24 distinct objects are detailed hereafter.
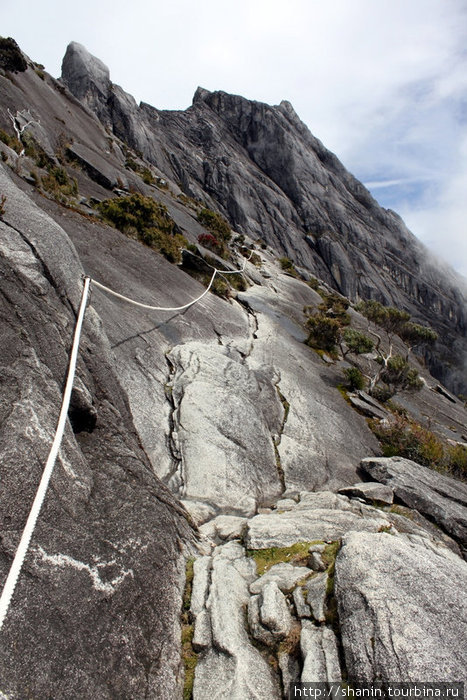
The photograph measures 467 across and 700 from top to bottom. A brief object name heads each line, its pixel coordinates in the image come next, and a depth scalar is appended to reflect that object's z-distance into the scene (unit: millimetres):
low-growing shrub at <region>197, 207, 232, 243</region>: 49053
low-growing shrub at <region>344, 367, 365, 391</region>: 21062
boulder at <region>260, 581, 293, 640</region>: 5105
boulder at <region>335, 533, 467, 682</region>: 4246
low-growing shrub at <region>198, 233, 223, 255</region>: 37438
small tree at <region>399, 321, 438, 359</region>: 33188
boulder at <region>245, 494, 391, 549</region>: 7512
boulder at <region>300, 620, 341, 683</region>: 4492
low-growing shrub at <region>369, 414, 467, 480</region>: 16750
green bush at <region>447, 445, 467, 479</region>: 17781
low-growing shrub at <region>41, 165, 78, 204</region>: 17469
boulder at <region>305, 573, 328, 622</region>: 5219
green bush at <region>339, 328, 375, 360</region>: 25734
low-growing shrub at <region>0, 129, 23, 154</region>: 20756
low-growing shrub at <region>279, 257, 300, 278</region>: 62238
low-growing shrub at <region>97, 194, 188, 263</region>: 21406
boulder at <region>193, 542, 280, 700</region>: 4480
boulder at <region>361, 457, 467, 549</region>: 11781
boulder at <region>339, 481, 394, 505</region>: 11586
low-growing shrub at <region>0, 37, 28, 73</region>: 34562
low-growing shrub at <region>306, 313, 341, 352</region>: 26116
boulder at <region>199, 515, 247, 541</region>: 7969
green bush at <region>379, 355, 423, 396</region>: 25781
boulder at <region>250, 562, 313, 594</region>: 5898
